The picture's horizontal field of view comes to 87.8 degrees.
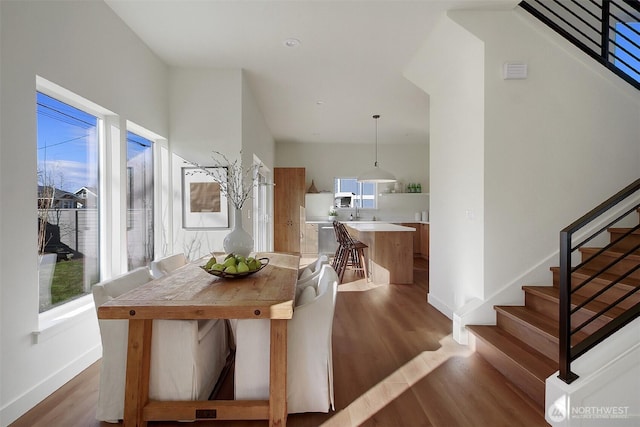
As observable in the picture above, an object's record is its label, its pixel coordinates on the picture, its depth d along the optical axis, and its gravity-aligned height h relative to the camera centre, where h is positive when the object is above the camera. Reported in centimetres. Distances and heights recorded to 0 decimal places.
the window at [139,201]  346 +11
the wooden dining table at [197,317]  164 -63
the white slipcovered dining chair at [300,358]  193 -87
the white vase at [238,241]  258 -25
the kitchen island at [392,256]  535 -75
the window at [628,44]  361 +182
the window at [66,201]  234 +7
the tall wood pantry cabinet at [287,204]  812 +14
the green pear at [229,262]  220 -35
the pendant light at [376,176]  636 +65
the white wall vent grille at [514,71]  286 +119
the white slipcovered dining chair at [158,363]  188 -87
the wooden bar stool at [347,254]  548 -79
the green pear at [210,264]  224 -37
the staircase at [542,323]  221 -86
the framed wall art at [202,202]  410 +10
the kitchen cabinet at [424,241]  791 -75
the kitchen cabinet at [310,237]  825 -67
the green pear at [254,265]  229 -39
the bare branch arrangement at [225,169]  404 +50
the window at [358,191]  896 +51
